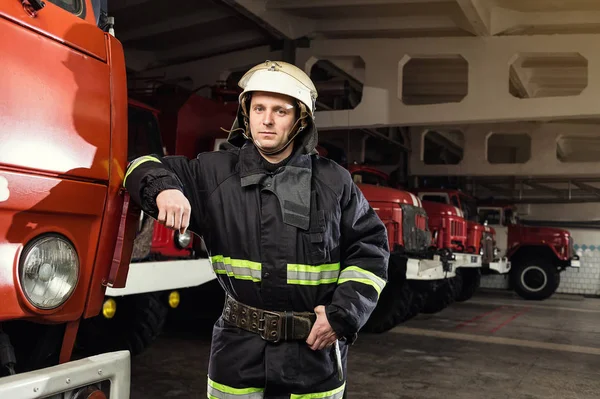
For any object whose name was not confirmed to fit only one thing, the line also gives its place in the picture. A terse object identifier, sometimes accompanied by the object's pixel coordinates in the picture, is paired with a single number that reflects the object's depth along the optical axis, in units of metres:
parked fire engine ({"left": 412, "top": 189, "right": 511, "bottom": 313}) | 11.07
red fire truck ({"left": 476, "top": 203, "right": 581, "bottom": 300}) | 15.16
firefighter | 2.06
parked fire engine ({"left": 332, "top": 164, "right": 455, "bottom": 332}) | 7.64
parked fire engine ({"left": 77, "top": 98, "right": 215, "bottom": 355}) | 4.62
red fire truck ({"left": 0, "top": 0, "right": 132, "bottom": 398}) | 1.64
